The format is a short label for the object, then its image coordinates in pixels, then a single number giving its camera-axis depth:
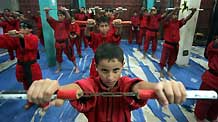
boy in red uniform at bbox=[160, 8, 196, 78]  2.95
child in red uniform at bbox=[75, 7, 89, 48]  4.93
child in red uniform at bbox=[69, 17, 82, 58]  3.66
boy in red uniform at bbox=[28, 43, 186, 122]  0.87
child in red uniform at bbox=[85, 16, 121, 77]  2.16
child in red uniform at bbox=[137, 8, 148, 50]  4.37
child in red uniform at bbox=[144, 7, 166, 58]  4.02
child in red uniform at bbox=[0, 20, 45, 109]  1.89
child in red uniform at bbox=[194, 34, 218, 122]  1.73
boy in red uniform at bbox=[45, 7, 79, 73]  3.12
